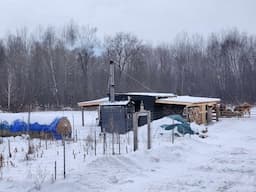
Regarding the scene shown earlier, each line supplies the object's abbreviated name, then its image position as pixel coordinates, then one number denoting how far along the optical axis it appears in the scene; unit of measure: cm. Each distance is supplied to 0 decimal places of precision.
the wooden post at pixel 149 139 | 1235
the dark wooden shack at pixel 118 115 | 2280
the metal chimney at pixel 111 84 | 2555
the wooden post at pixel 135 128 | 1173
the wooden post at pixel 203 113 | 2826
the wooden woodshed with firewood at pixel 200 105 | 2588
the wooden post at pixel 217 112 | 3148
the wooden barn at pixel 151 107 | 2306
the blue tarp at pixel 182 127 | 1823
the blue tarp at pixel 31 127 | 1852
